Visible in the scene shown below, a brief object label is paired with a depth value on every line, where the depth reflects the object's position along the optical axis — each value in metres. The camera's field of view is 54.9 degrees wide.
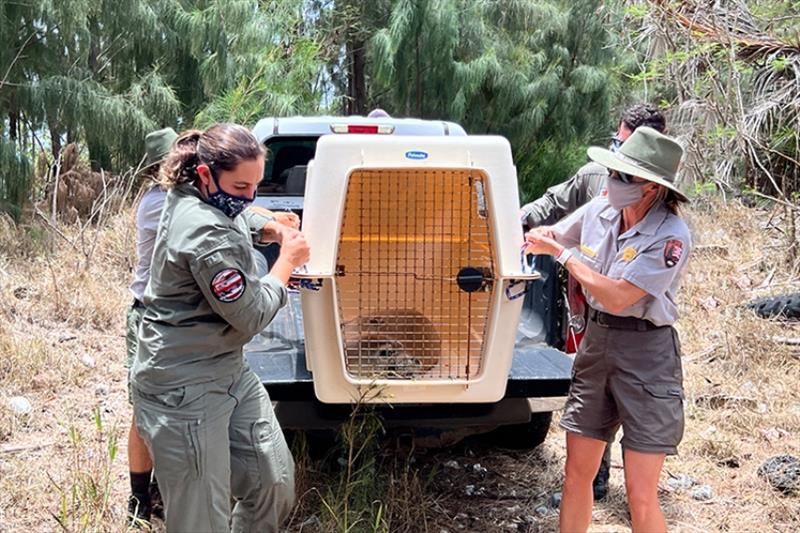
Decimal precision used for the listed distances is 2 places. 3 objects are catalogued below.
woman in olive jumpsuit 2.18
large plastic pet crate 2.60
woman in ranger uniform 2.49
